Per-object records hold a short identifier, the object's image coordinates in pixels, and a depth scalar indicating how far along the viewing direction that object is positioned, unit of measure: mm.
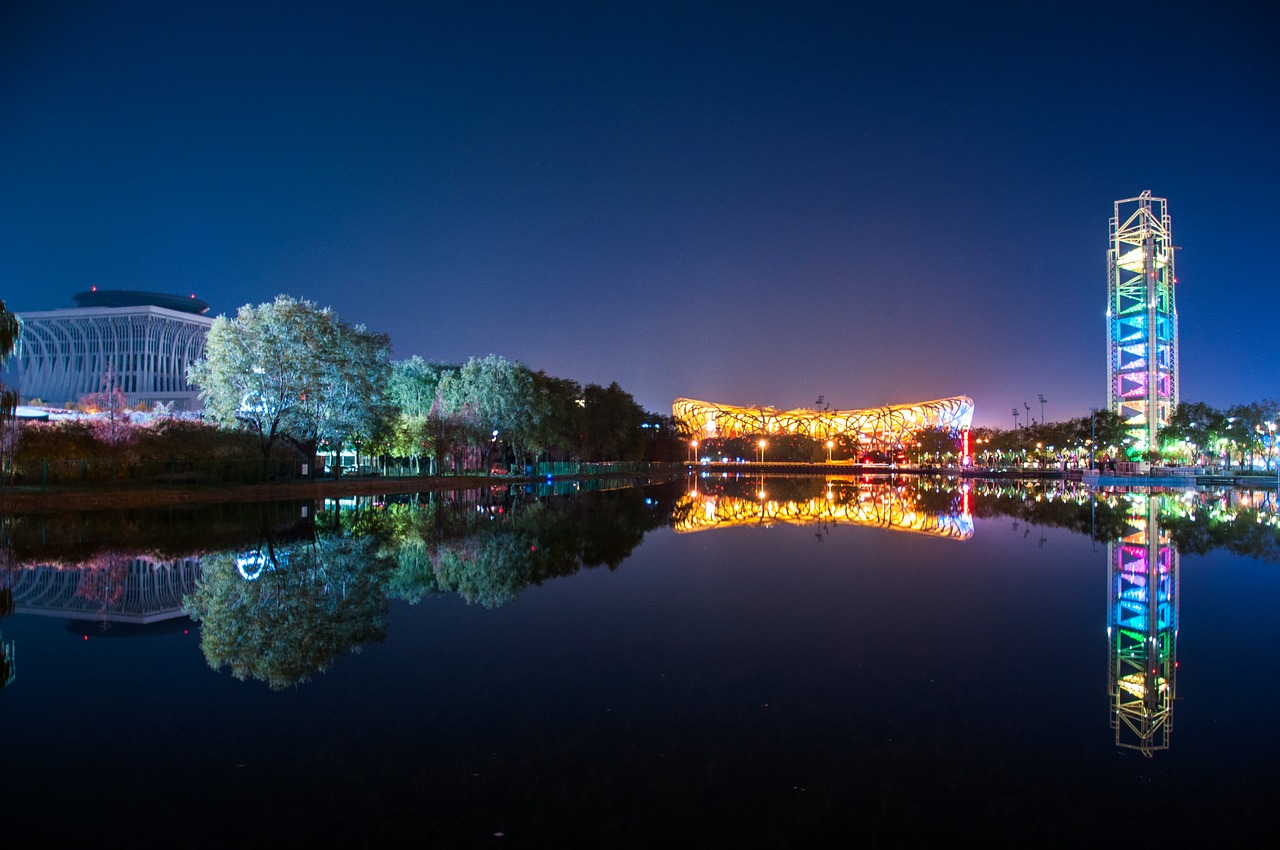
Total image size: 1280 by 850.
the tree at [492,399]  48031
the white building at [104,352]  95188
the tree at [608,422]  68750
